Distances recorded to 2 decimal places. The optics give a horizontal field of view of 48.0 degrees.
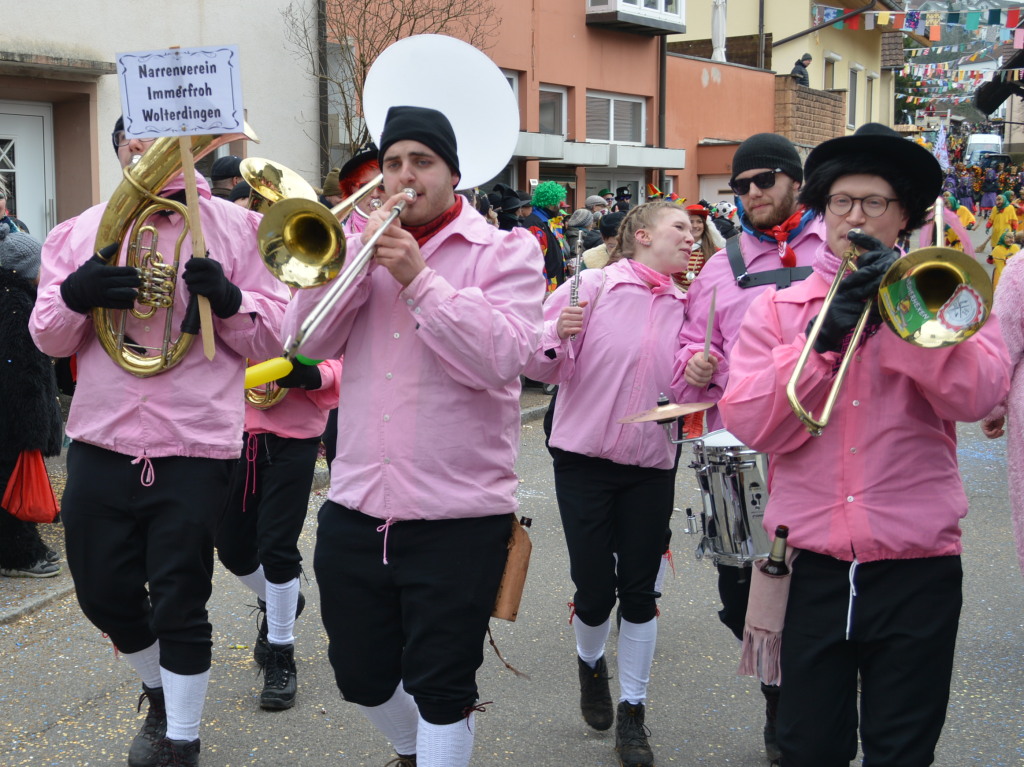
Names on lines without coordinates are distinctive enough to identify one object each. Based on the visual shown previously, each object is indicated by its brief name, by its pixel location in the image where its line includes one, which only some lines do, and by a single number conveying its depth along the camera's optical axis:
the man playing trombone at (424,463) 2.91
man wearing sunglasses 3.79
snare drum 3.39
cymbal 3.49
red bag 5.40
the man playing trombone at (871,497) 2.59
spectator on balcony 23.62
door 9.62
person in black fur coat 5.43
